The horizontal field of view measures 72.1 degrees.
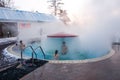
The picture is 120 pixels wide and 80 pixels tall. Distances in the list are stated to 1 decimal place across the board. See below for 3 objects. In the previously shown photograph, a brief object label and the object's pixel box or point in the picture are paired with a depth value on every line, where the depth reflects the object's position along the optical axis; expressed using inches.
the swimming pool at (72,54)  247.7
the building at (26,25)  416.5
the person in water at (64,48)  261.0
